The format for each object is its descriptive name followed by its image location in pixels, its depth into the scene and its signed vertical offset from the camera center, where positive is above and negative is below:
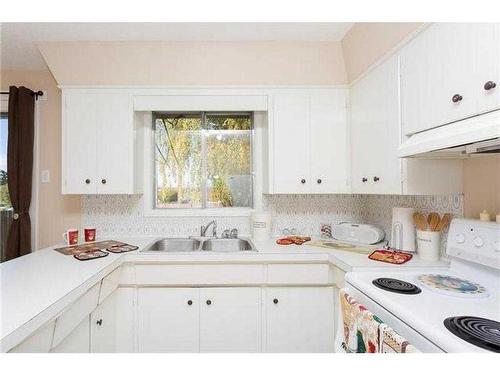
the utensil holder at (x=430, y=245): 1.58 -0.33
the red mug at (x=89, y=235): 2.17 -0.36
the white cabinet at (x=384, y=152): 1.49 +0.25
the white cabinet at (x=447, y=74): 1.01 +0.51
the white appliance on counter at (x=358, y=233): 2.04 -0.35
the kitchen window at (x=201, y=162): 2.54 +0.27
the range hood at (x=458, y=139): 0.91 +0.19
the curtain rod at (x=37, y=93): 2.38 +0.88
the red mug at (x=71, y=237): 2.05 -0.36
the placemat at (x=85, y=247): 1.80 -0.41
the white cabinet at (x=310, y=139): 2.18 +0.41
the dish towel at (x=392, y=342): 0.77 -0.46
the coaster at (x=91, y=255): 1.65 -0.41
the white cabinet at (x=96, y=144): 2.11 +0.37
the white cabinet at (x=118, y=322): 1.61 -0.85
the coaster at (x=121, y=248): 1.83 -0.42
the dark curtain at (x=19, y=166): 2.28 +0.21
